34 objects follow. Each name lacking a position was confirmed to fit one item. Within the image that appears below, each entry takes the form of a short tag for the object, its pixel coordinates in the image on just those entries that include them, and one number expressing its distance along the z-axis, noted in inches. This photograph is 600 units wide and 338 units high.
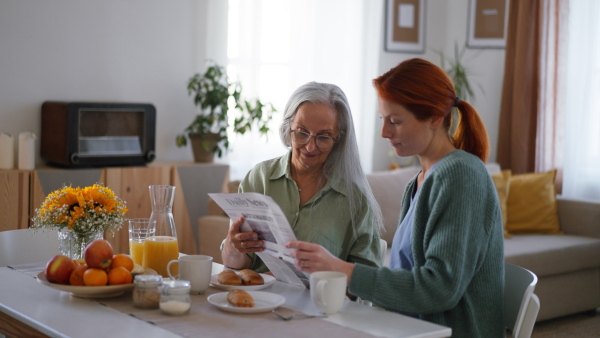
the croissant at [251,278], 73.5
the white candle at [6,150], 141.1
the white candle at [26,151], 142.3
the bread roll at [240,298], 65.0
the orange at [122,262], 69.6
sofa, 156.9
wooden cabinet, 138.4
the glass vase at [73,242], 82.2
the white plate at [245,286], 72.2
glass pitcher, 75.2
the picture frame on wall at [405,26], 211.0
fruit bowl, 66.6
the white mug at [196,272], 70.0
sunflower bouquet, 80.1
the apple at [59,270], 68.4
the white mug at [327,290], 63.2
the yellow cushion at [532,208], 176.9
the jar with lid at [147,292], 64.9
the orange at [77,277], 68.0
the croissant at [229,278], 73.6
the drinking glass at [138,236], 77.1
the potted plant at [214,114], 167.2
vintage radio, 144.6
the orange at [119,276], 68.0
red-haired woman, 64.4
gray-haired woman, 85.4
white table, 58.8
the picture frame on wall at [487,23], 214.4
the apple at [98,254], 68.1
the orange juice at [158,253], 75.4
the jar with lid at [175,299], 62.8
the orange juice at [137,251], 77.3
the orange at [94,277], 67.3
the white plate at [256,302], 64.2
